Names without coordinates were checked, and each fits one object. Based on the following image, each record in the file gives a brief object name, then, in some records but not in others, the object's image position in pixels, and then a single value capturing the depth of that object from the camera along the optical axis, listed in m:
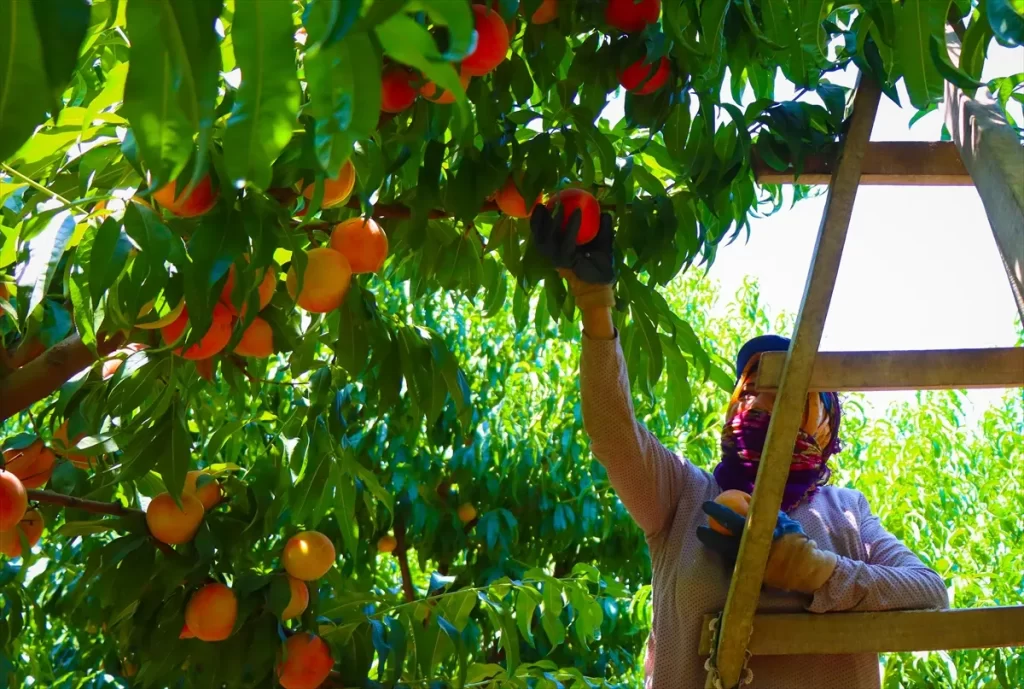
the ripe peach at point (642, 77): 1.60
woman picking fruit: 1.74
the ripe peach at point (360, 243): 1.70
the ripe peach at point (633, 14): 1.58
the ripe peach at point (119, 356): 1.85
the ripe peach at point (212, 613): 1.88
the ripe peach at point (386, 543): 4.49
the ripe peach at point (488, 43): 1.33
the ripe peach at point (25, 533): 1.85
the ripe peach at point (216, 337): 1.55
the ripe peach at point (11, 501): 1.77
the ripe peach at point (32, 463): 2.04
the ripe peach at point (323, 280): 1.64
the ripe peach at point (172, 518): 1.87
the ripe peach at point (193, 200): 1.34
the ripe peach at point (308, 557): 2.03
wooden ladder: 1.39
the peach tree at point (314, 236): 0.71
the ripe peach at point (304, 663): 1.94
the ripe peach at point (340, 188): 1.46
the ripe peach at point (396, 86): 1.40
